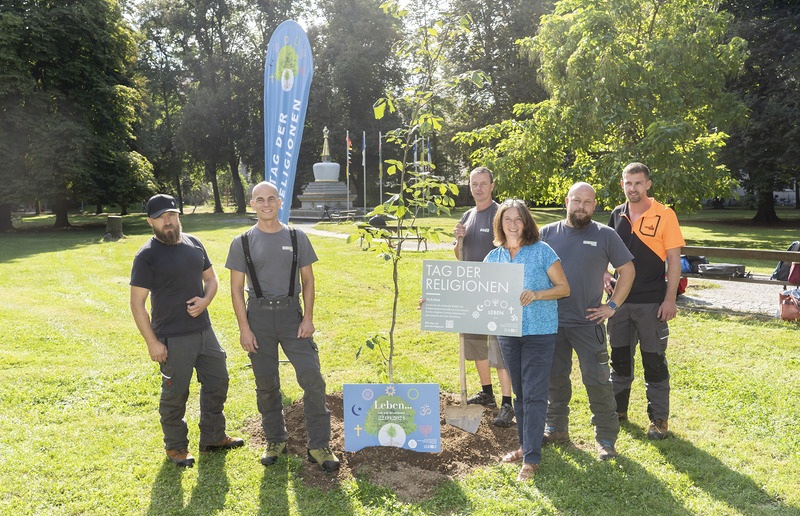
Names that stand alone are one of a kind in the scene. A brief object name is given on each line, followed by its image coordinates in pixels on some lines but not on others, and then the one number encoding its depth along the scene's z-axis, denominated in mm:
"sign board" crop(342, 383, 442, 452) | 4172
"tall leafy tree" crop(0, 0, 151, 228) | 23672
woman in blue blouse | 3814
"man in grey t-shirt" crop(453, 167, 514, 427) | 4789
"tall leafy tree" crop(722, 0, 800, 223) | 23250
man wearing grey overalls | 3957
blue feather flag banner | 6703
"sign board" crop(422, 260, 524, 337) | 3857
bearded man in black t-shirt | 3943
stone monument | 33375
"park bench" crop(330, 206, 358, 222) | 27766
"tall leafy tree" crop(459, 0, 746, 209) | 11008
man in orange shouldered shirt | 4492
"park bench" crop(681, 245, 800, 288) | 8094
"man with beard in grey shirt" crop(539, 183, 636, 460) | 4031
